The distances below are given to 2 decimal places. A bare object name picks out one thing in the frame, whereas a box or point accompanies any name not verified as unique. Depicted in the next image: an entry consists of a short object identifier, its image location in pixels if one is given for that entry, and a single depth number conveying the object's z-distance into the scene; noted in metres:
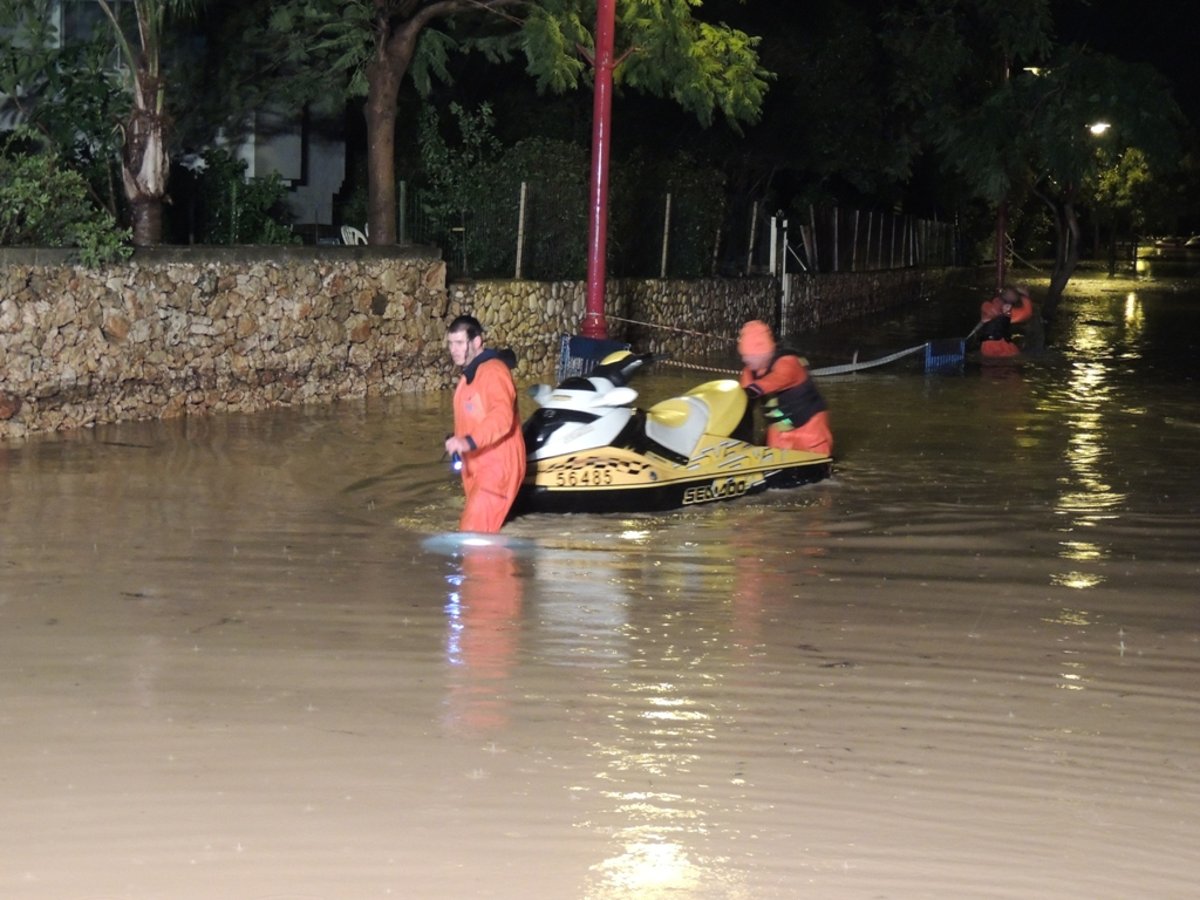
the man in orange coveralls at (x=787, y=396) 13.21
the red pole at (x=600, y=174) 15.93
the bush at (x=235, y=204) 21.16
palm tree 16.84
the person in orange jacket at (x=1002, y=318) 26.20
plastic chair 22.19
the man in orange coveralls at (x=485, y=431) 10.24
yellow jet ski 11.25
